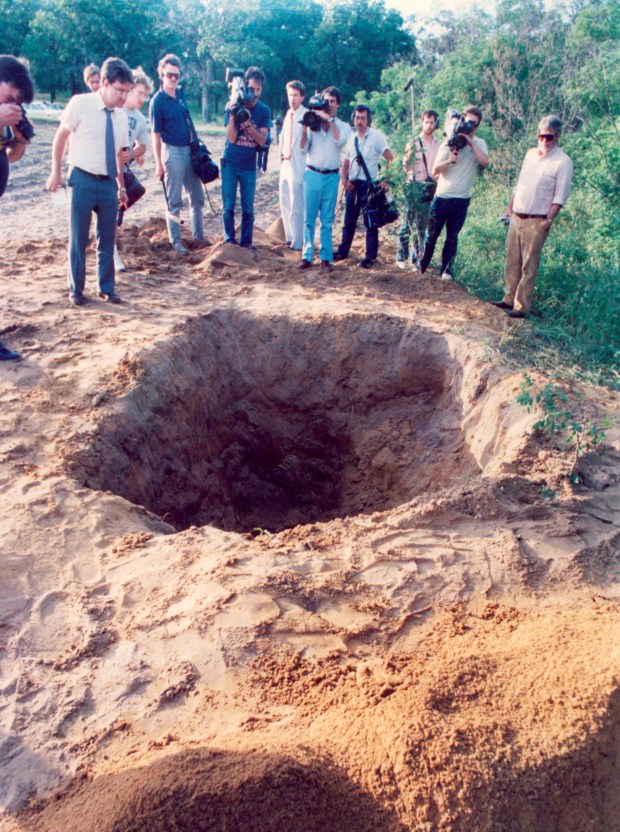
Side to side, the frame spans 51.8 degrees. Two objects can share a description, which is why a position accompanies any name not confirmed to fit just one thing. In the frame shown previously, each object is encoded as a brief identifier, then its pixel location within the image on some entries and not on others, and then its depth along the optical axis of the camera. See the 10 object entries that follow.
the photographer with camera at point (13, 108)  3.92
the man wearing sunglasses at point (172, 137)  6.15
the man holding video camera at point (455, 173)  5.73
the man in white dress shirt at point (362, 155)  6.36
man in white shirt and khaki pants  5.23
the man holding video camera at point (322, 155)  6.04
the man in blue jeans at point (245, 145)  6.41
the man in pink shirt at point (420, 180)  6.29
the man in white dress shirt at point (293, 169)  6.55
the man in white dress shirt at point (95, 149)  4.69
